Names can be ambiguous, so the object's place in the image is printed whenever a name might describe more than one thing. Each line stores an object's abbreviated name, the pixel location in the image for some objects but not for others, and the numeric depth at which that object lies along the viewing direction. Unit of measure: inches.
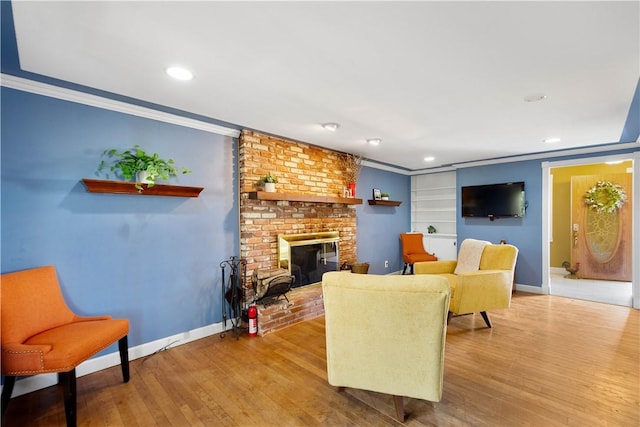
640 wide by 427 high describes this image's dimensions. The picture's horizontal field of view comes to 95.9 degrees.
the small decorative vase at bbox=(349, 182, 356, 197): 183.9
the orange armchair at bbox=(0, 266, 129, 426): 67.1
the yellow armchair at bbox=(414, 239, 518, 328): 122.9
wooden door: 210.2
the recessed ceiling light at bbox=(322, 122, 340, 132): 127.6
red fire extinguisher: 124.1
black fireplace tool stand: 127.0
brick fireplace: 131.9
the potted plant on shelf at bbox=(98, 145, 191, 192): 97.7
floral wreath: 210.1
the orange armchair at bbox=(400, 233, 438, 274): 218.8
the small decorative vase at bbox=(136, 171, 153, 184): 98.7
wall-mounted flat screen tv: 192.4
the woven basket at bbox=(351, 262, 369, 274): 179.2
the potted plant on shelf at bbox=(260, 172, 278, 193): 132.7
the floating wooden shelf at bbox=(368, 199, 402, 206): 207.6
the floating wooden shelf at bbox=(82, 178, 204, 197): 91.2
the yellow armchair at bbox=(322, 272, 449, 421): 65.4
